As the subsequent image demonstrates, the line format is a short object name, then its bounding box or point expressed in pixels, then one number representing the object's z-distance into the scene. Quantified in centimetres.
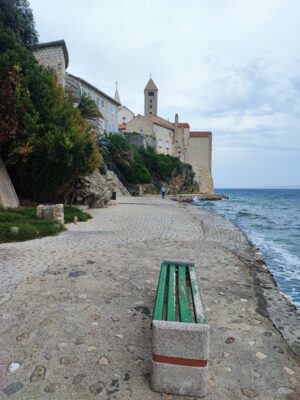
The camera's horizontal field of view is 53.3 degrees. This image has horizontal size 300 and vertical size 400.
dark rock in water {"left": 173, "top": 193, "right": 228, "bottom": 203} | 5412
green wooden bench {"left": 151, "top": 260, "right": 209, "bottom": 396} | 257
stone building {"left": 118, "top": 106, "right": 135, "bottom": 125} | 7139
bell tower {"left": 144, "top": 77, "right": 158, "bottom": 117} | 7650
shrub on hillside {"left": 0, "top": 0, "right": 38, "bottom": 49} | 1748
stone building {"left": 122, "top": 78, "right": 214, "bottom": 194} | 6712
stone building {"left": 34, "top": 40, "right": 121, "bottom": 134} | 2364
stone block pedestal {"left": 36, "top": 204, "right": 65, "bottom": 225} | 1105
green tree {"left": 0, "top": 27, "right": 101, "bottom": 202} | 1280
